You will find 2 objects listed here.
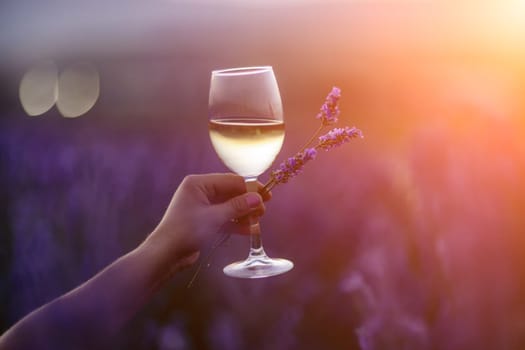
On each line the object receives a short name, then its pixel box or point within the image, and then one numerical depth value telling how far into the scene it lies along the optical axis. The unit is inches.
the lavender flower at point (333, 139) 49.9
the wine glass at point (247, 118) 52.5
